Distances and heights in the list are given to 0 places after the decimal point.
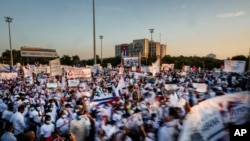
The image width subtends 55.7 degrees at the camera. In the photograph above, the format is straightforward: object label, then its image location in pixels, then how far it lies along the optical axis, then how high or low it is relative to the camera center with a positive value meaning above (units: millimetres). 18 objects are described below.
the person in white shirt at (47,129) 6312 -1903
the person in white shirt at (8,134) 5293 -1712
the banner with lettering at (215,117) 3059 -783
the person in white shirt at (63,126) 6512 -1873
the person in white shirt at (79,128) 6328 -1864
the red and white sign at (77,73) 13305 -829
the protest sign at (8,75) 17656 -1283
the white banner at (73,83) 13047 -1357
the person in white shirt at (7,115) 7997 -1920
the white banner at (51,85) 13711 -1546
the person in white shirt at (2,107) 9782 -2007
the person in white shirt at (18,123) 6973 -1909
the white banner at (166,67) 25795 -934
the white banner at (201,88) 11551 -1445
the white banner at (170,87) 12198 -1481
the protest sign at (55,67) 12977 -475
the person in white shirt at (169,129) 5133 -1563
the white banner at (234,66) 14502 -466
